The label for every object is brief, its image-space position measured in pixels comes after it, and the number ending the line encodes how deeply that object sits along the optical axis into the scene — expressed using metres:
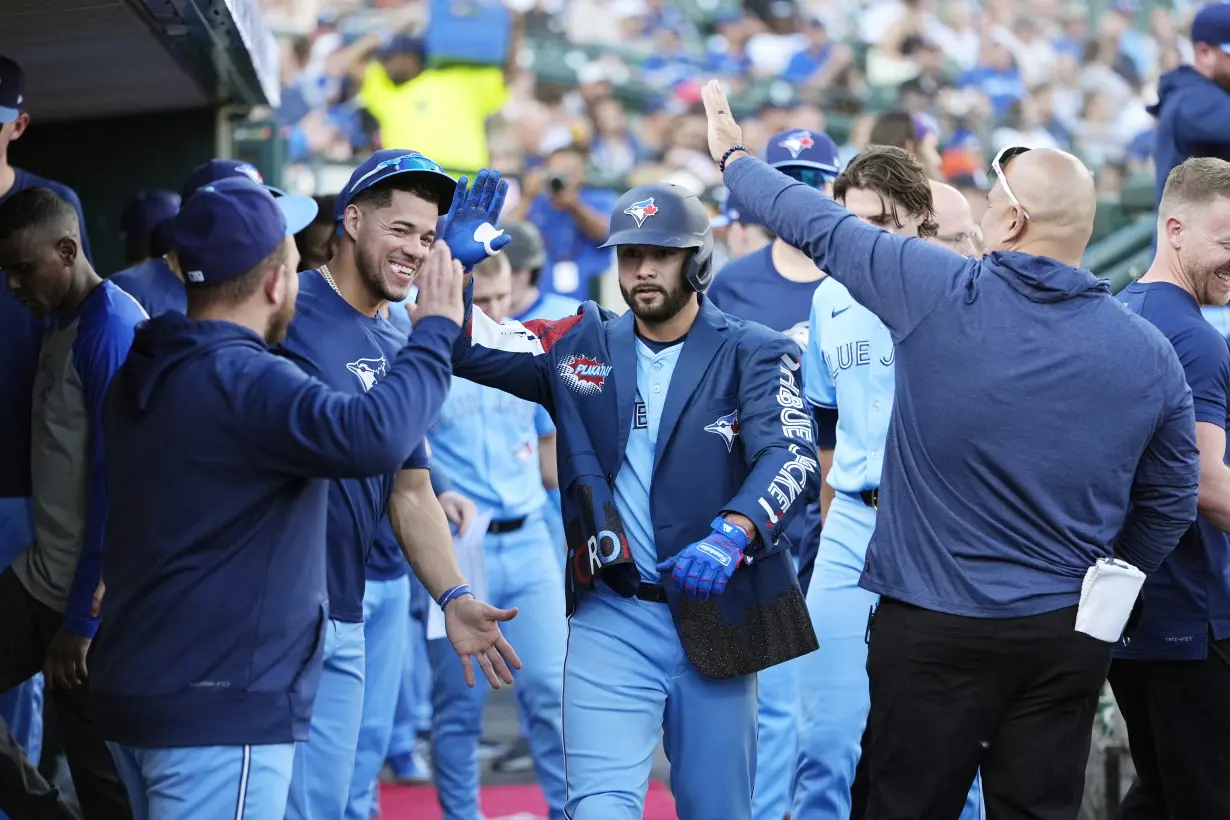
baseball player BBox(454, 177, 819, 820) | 8.61
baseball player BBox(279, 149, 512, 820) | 8.66
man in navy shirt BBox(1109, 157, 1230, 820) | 9.11
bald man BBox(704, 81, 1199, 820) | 7.60
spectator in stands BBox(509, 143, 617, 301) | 21.98
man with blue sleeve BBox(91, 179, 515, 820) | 6.55
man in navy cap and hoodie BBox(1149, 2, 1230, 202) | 14.00
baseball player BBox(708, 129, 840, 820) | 11.80
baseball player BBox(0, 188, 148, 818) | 9.48
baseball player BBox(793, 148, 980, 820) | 10.36
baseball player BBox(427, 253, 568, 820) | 12.09
